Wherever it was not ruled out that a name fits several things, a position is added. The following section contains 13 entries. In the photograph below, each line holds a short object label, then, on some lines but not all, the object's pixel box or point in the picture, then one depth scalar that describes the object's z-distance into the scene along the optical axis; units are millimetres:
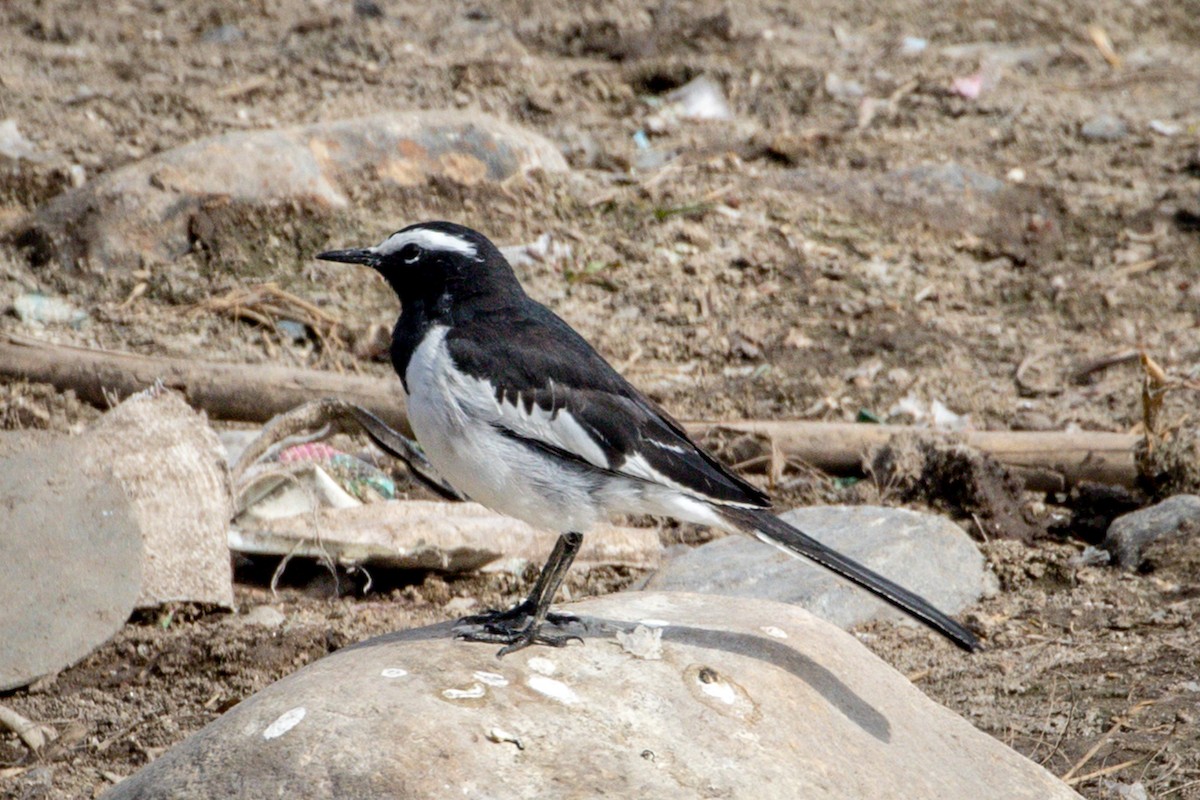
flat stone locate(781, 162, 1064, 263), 18141
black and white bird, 8430
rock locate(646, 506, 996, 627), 11156
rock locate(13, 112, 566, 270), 15922
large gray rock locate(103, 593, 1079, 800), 6762
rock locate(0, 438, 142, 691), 10141
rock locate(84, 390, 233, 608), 10828
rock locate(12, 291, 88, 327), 15148
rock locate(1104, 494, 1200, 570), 11750
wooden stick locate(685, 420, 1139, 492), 13141
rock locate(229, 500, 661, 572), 11531
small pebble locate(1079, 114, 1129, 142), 20734
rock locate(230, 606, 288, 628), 10930
